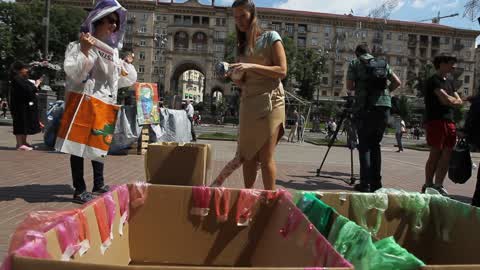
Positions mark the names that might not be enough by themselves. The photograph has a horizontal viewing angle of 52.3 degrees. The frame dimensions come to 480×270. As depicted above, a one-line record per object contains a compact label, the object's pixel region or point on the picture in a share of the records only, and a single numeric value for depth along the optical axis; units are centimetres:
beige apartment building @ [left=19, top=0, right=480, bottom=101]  10519
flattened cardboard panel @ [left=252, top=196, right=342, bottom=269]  174
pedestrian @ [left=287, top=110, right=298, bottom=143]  2626
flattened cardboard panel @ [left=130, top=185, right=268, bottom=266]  247
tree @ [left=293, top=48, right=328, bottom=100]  7088
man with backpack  673
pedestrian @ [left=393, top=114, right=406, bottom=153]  2209
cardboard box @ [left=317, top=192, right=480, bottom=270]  218
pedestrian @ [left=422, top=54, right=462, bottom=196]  655
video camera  793
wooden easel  1140
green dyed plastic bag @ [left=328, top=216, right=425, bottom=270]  139
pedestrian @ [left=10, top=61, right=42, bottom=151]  1055
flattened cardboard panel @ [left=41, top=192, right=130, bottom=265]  150
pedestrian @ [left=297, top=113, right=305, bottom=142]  2694
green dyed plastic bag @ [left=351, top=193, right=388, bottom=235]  249
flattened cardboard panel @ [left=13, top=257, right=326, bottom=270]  117
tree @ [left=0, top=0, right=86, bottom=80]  4197
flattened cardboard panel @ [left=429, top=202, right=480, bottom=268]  206
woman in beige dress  415
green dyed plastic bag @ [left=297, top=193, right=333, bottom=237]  208
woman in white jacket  463
